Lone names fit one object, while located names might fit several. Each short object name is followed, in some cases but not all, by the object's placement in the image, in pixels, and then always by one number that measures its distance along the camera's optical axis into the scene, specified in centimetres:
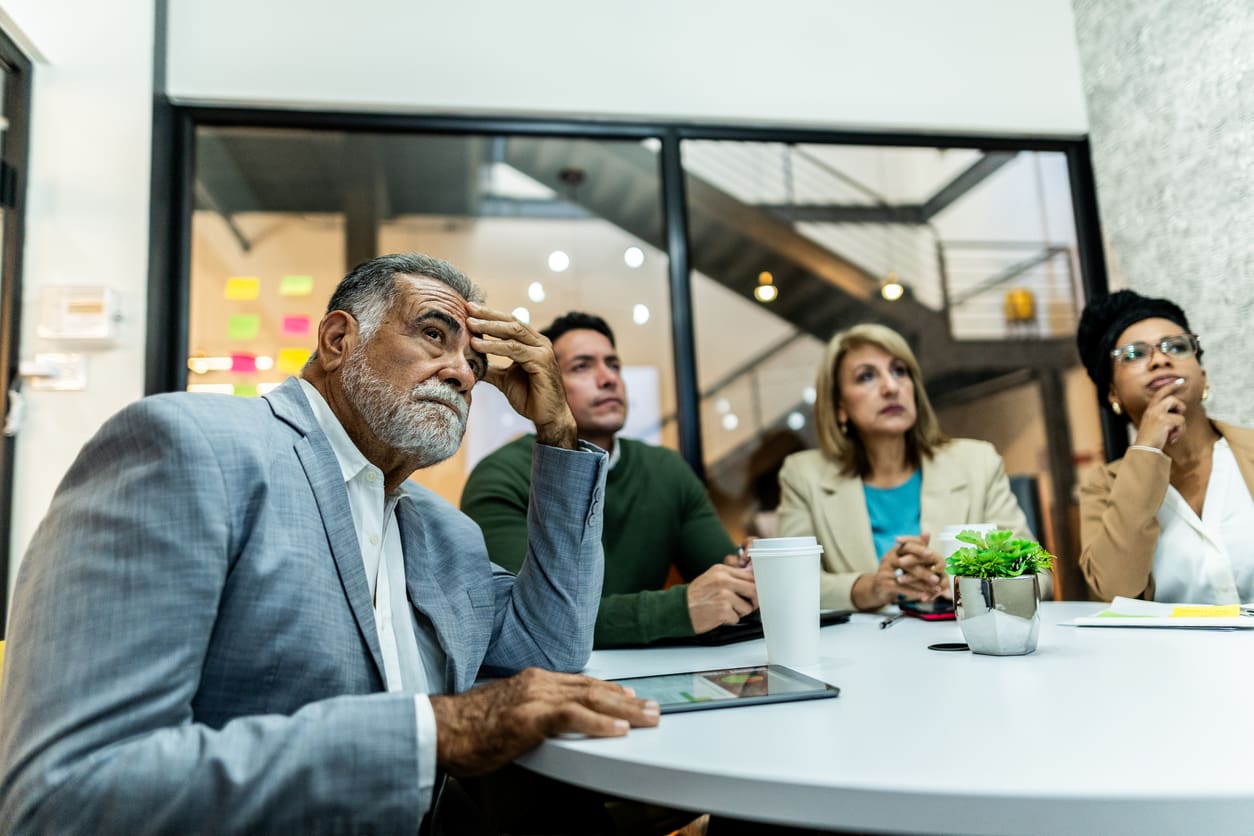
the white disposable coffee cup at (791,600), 108
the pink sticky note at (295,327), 270
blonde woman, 221
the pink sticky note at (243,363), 264
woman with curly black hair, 177
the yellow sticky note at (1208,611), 124
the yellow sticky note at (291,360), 268
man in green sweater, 188
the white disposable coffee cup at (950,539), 146
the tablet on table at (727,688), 83
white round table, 55
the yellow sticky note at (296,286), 271
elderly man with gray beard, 71
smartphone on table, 151
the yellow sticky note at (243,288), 268
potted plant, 105
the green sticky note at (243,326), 266
